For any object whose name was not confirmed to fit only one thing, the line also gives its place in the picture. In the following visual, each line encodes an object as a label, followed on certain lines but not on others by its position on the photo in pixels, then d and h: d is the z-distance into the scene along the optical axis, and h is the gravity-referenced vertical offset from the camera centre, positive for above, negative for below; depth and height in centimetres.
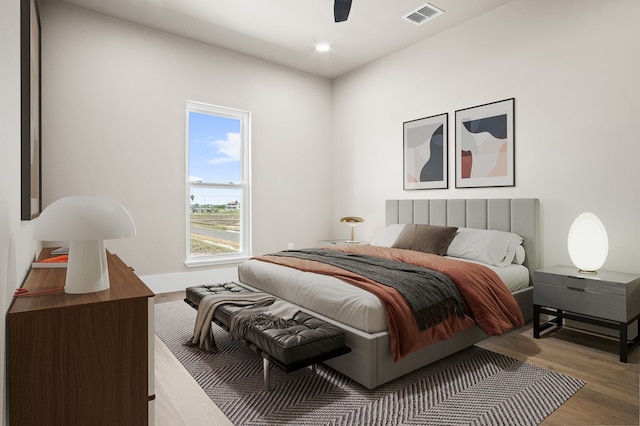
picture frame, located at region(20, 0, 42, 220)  165 +49
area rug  189 -103
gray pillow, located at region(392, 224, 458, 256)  365 -27
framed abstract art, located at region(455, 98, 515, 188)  375 +70
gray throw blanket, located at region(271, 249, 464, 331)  231 -48
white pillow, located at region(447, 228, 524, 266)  337 -32
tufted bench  190 -70
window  471 +35
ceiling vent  379 +207
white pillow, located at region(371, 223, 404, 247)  422 -28
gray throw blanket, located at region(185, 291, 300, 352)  225 -65
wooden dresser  108 -45
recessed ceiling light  466 +209
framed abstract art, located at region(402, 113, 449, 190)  434 +72
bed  213 -55
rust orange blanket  218 -61
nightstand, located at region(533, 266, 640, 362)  260 -64
